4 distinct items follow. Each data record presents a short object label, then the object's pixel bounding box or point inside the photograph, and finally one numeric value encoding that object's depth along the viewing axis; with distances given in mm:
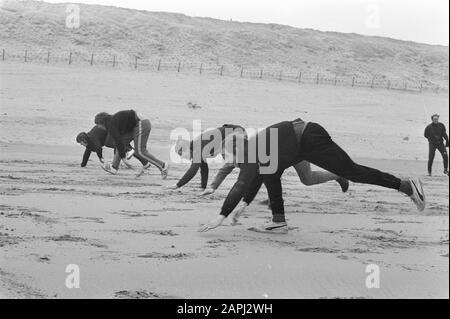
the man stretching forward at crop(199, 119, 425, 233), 7562
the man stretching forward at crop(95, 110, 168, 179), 12734
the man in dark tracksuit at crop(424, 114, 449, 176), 17656
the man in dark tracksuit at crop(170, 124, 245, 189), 10391
